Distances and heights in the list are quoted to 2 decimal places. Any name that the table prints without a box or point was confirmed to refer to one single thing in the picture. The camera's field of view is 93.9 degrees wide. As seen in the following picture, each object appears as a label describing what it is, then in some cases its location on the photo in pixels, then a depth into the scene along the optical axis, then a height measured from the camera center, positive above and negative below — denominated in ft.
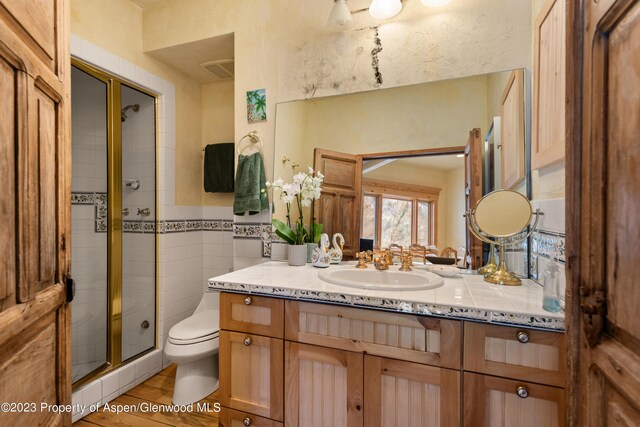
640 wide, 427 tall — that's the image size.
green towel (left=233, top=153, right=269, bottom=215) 6.07 +0.49
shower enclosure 6.20 -0.28
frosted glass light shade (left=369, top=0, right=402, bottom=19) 5.13 +3.50
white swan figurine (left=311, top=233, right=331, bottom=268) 5.43 -0.82
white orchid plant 5.65 +0.24
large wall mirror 4.72 +1.00
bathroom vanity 3.01 -1.67
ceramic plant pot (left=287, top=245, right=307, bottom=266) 5.60 -0.84
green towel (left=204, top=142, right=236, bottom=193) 7.72 +1.12
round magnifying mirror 4.10 -0.04
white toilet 5.52 -2.72
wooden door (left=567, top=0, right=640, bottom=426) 1.49 -0.01
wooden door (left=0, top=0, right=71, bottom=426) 1.96 +0.01
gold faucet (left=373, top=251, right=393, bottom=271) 5.07 -0.90
